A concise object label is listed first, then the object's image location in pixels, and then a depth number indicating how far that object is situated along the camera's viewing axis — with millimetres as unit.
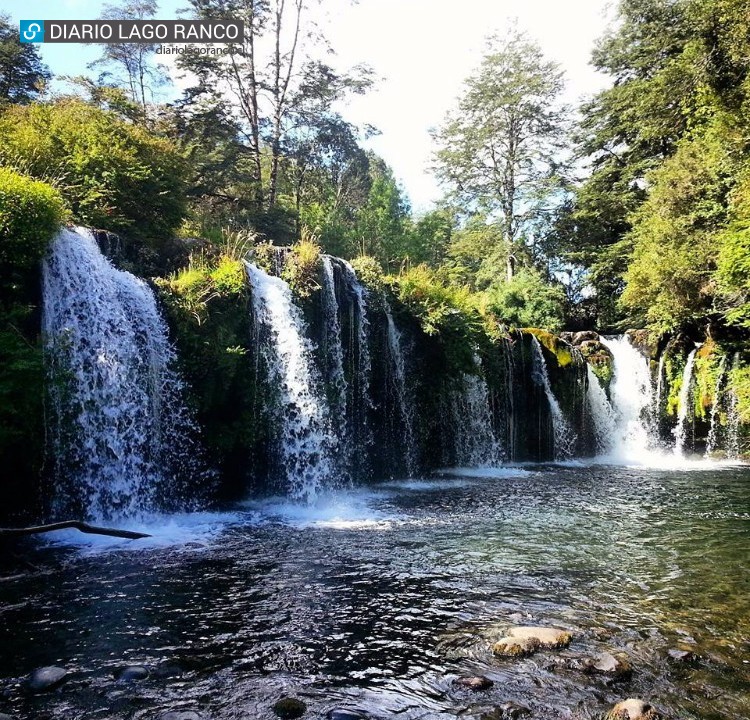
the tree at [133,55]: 26797
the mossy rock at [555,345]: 18219
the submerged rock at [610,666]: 3840
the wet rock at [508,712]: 3359
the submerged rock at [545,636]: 4234
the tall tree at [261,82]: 21594
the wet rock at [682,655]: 4047
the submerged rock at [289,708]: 3350
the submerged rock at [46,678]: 3610
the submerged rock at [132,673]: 3771
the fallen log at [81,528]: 4918
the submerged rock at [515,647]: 4125
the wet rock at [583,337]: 20188
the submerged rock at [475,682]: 3682
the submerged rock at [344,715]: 3330
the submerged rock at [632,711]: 3268
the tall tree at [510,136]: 26734
